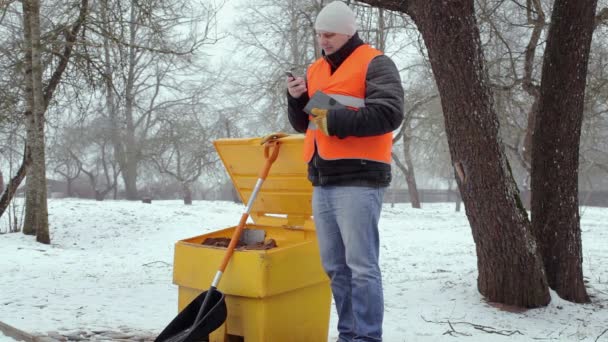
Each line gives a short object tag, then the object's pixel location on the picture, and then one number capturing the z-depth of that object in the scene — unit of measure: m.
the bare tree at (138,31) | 9.69
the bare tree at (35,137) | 10.68
